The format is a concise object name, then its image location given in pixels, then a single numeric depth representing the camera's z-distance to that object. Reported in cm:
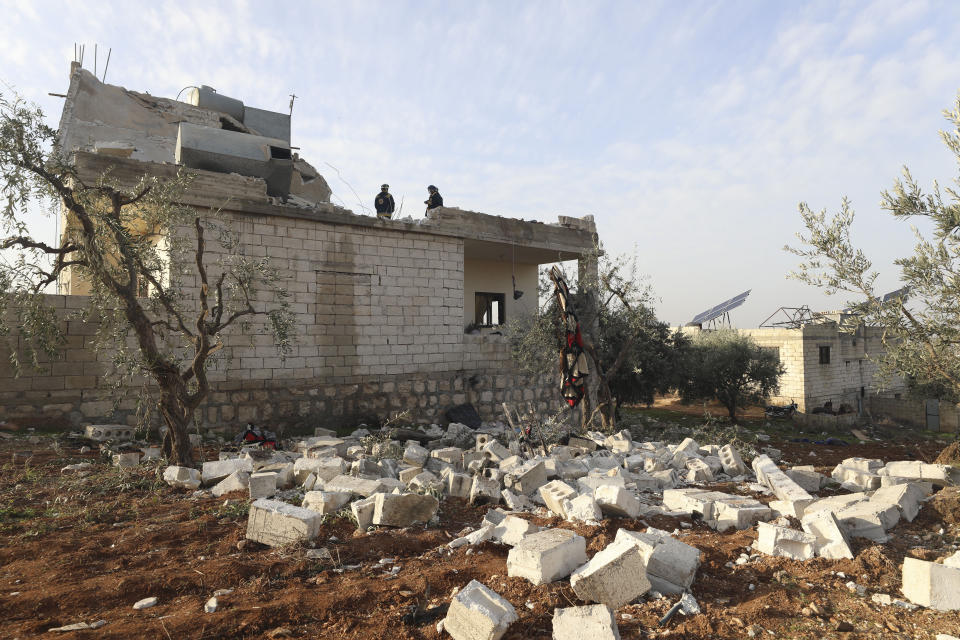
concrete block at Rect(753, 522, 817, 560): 395
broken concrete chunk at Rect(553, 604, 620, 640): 269
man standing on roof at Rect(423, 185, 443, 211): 1377
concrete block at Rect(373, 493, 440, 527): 469
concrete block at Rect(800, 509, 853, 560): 395
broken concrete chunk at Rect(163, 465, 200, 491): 597
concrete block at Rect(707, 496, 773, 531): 482
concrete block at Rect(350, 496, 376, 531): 464
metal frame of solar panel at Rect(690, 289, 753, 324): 2855
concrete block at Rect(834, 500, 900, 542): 454
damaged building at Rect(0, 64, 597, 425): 885
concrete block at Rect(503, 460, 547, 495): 578
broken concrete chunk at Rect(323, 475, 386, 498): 543
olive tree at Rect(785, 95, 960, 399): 687
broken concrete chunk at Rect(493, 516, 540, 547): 422
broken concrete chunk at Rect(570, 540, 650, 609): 321
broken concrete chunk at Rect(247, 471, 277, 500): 551
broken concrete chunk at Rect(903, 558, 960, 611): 321
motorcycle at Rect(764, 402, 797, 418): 1914
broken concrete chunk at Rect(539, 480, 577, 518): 514
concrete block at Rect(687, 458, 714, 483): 667
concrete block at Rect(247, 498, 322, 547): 419
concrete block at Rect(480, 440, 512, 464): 695
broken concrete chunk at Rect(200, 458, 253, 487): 606
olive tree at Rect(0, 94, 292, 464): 612
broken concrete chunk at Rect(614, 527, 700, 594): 344
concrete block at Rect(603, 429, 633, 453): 824
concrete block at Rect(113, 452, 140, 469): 653
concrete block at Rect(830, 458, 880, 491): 627
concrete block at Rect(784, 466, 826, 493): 654
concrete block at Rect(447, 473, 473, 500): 580
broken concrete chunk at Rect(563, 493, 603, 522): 481
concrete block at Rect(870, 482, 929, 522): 512
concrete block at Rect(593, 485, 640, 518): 485
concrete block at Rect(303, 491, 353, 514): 498
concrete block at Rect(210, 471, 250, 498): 575
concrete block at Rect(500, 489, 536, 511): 544
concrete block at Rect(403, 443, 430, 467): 701
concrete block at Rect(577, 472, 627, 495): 553
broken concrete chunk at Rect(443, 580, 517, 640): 276
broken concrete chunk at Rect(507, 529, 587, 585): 342
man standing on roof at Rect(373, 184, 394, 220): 1303
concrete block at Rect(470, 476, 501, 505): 558
